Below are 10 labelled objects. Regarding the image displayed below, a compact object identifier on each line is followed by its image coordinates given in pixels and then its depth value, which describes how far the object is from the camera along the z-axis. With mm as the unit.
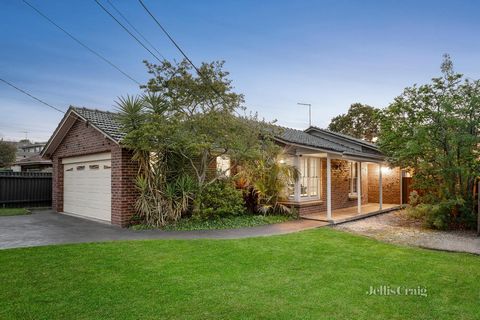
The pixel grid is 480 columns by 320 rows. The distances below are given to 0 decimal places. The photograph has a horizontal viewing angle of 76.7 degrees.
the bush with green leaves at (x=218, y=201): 10227
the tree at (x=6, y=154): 37600
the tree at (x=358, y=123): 36562
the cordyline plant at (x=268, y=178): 11664
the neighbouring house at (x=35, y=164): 22323
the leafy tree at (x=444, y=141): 9414
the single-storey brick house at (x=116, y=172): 10266
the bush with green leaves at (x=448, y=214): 9555
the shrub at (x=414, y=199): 11219
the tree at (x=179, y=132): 9672
